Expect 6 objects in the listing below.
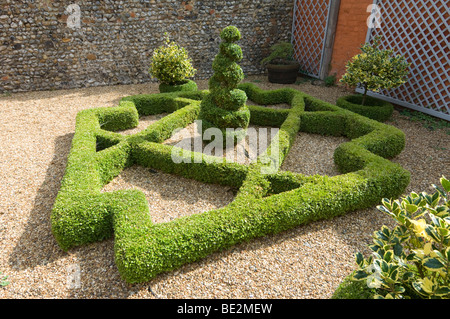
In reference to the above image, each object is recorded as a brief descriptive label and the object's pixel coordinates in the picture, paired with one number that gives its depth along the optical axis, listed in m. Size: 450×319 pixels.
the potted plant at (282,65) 10.67
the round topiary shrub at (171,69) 8.88
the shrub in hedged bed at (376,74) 7.54
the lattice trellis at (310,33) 10.74
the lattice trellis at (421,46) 7.36
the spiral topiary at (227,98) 5.82
